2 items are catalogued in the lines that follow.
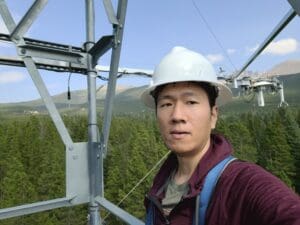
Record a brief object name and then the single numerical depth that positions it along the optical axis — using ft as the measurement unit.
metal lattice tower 5.46
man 1.86
